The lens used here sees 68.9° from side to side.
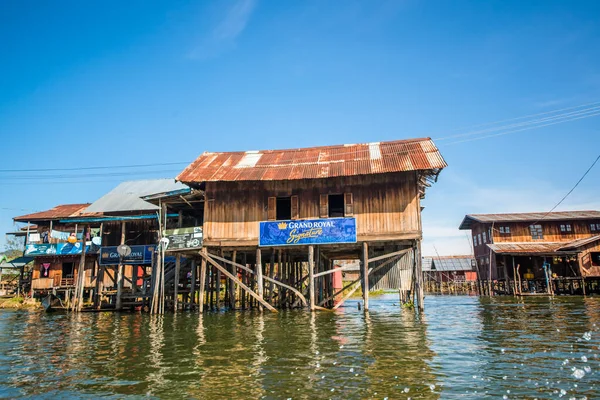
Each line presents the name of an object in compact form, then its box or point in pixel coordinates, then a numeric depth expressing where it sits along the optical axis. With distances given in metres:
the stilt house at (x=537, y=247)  36.84
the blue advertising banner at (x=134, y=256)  27.64
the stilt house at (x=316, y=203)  20.77
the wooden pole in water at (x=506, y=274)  37.31
